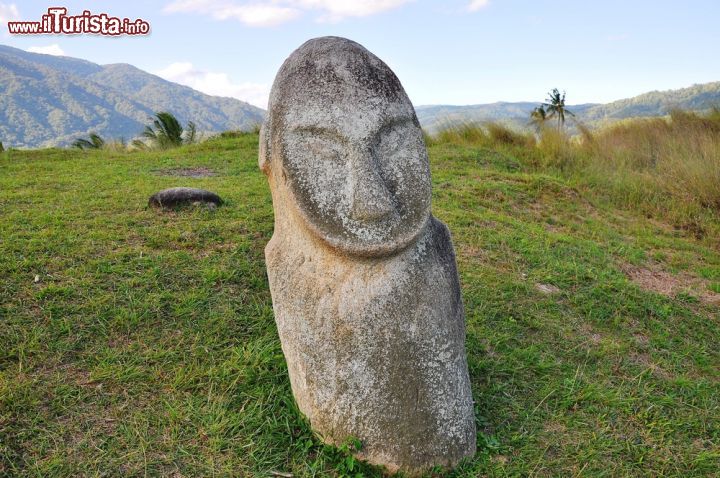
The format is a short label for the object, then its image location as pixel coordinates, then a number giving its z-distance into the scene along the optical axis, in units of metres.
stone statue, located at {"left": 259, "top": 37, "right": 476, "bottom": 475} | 2.25
